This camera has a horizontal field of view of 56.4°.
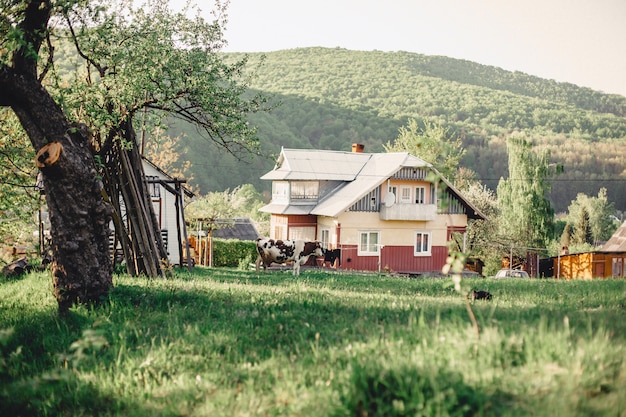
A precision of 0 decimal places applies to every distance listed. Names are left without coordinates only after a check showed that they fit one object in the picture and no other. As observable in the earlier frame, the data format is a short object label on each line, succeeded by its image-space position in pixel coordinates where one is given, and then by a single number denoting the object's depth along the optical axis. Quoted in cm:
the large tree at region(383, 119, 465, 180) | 6172
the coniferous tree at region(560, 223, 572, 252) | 6578
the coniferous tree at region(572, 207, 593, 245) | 7188
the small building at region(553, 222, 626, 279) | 3860
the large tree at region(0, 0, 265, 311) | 1008
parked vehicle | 4048
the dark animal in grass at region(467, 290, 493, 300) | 1047
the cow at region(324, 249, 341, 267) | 2820
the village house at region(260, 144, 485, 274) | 4356
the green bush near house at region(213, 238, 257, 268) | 4247
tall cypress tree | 5859
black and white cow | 2545
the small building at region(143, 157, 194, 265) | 3506
